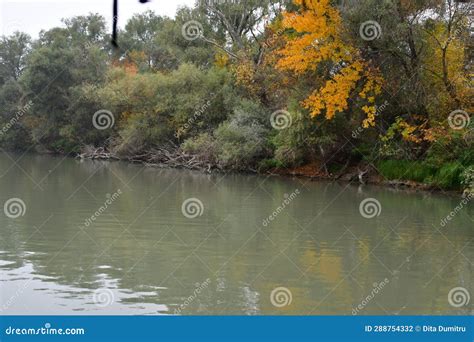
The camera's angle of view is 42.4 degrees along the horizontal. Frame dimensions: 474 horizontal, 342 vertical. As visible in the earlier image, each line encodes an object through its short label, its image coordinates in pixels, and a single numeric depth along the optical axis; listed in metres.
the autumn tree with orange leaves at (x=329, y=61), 25.80
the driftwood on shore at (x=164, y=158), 35.72
